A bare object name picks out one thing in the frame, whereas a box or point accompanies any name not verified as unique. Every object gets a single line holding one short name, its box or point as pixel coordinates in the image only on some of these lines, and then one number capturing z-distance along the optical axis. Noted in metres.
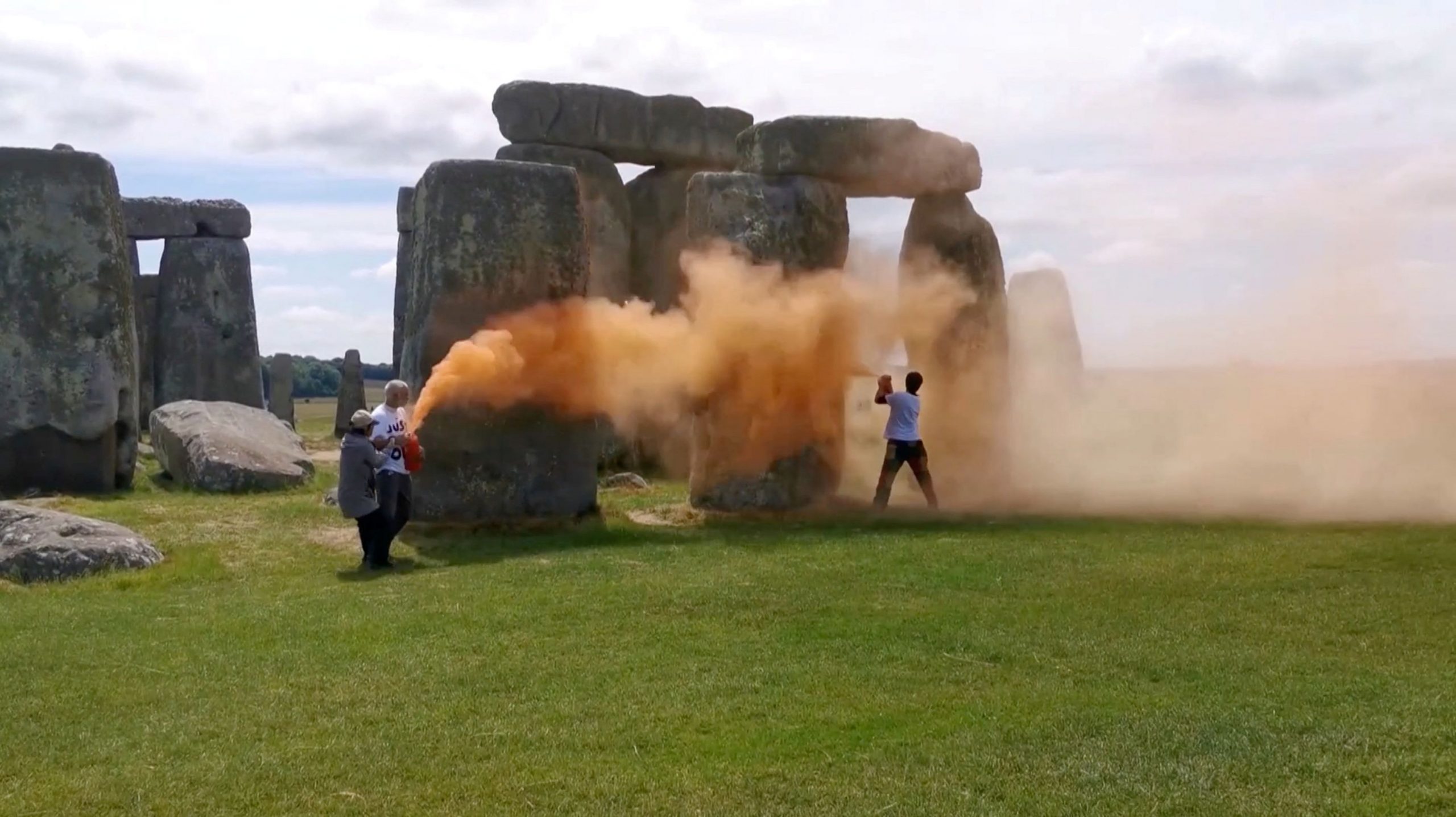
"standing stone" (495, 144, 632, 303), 23.09
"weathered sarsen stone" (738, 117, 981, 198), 16.75
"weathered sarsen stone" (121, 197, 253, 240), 29.88
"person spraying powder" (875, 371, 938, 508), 16.70
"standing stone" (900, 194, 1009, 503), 18.48
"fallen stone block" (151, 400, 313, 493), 19.84
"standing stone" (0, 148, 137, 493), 19.34
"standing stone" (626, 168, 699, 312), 24.05
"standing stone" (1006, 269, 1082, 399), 26.67
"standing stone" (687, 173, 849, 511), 16.59
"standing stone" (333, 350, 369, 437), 32.84
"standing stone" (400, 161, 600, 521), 15.52
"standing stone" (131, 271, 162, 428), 30.52
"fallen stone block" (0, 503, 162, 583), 12.58
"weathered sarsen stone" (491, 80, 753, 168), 22.89
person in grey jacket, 13.31
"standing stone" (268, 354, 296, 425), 37.00
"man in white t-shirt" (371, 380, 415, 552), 13.73
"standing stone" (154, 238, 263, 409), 30.08
